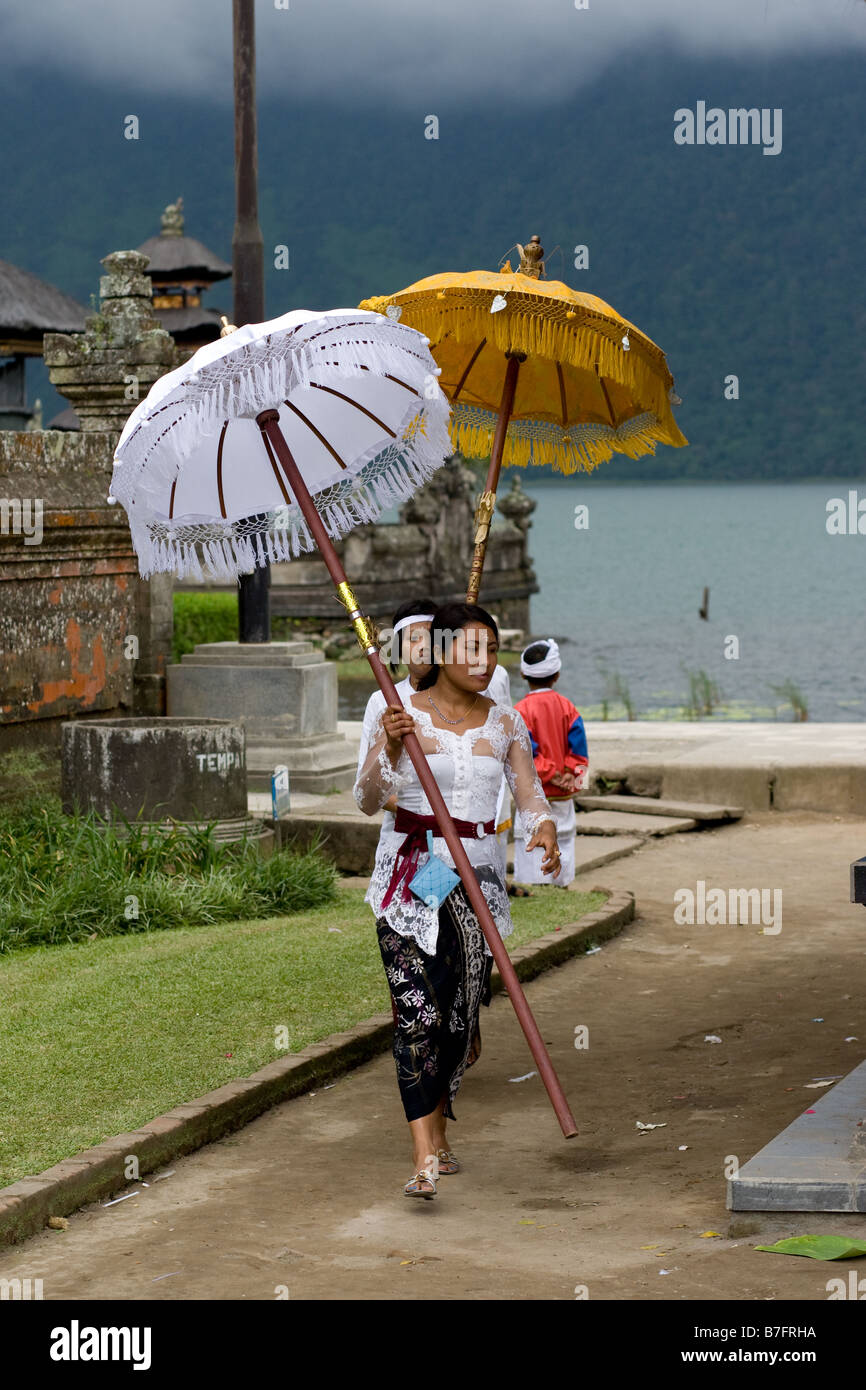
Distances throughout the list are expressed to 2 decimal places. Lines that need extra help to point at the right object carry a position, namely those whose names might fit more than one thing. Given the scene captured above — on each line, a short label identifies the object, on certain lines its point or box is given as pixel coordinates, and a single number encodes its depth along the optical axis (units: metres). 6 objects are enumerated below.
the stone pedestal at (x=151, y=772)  20.45
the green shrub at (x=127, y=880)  18.30
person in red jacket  19.78
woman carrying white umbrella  11.05
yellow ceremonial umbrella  13.45
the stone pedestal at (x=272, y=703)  25.23
